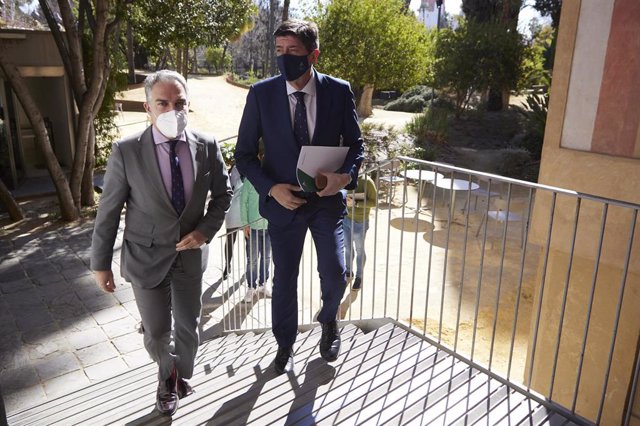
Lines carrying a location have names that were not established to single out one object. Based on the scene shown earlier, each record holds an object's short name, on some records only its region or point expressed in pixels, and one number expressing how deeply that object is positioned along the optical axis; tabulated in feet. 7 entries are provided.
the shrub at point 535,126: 46.11
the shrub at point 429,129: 60.70
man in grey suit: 9.34
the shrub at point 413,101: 94.84
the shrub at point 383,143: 53.21
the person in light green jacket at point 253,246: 18.81
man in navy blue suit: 9.79
